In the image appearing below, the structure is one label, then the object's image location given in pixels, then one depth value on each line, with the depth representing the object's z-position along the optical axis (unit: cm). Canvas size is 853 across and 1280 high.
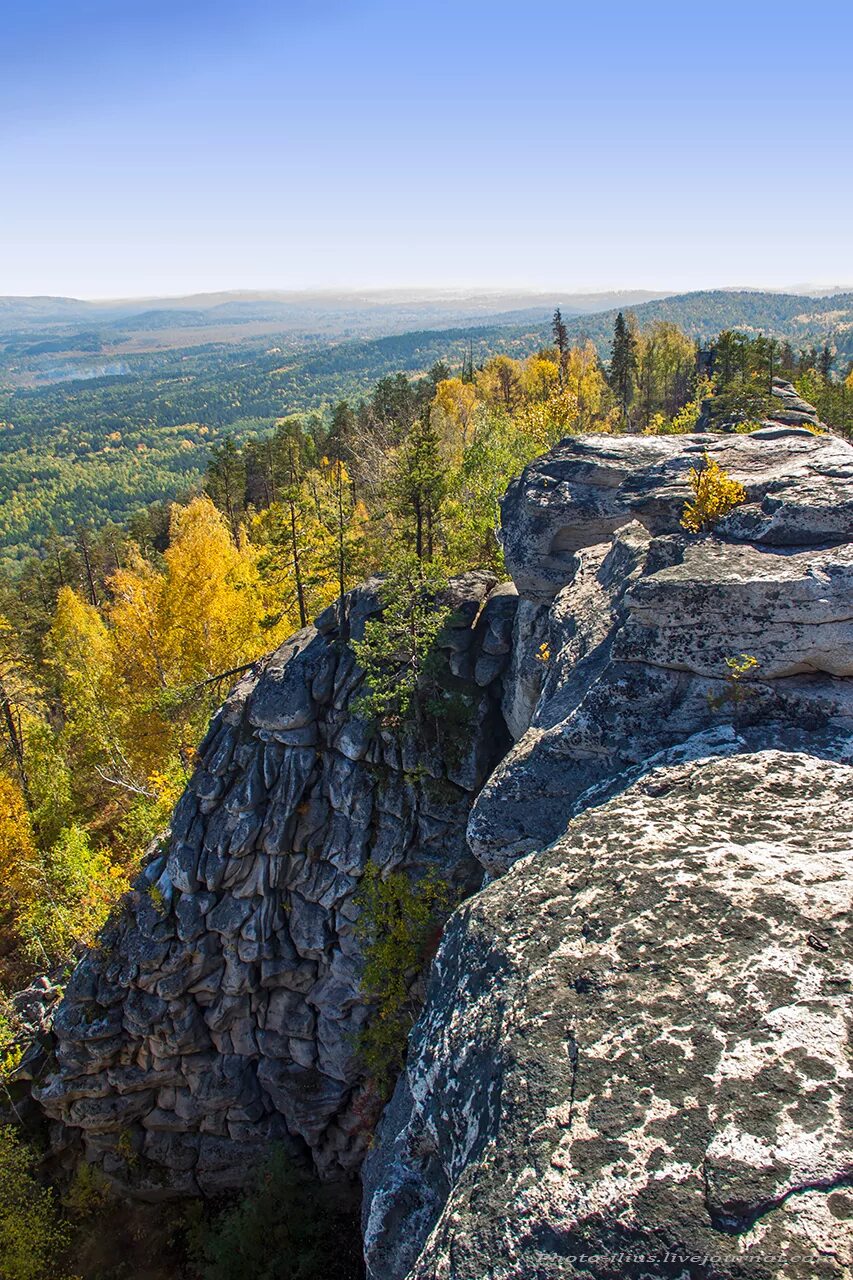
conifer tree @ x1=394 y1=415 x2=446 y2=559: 2511
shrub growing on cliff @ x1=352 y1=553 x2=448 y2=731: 2081
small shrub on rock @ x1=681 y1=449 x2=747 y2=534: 1220
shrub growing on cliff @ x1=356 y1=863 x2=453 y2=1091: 1933
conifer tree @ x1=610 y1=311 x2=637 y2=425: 7306
